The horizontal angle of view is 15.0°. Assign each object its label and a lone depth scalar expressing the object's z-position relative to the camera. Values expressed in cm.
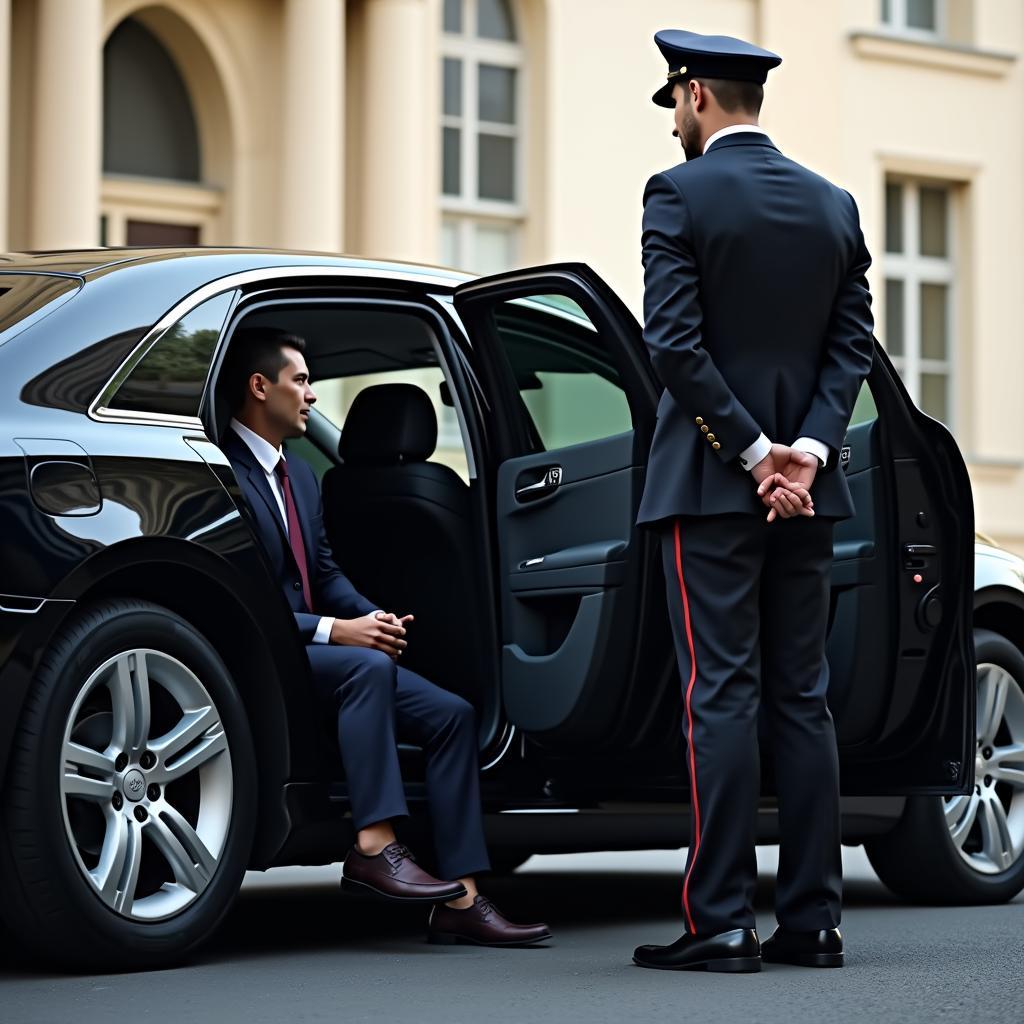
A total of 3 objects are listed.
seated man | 903
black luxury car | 812
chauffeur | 832
